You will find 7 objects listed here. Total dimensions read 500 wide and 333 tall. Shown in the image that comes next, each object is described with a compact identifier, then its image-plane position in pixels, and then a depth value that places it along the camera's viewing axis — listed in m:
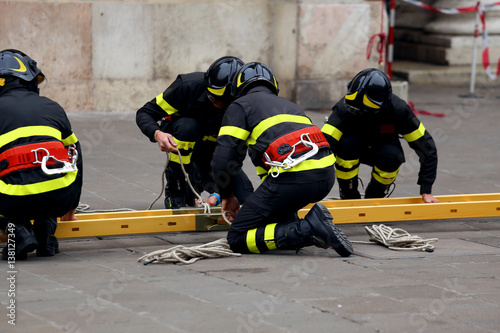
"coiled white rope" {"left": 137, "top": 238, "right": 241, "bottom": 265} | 10.12
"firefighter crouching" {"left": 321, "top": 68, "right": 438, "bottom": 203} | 12.23
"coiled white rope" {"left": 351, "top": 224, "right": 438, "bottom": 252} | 11.06
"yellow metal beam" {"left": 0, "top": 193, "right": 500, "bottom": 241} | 10.97
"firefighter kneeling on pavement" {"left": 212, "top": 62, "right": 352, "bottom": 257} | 10.43
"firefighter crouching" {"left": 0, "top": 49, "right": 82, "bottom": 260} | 10.02
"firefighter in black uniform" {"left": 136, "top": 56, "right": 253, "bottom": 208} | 12.04
